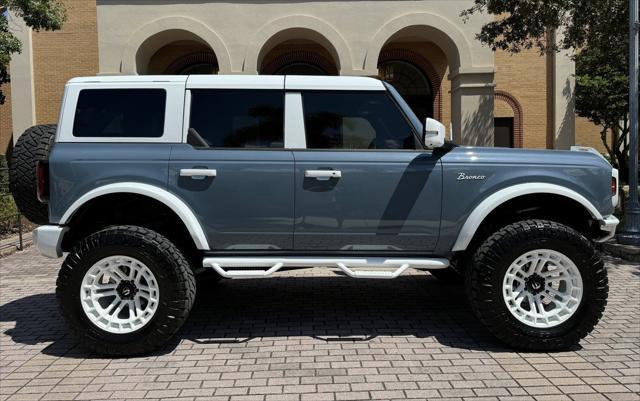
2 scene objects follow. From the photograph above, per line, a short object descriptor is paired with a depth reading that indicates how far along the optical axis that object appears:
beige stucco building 14.05
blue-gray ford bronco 4.41
